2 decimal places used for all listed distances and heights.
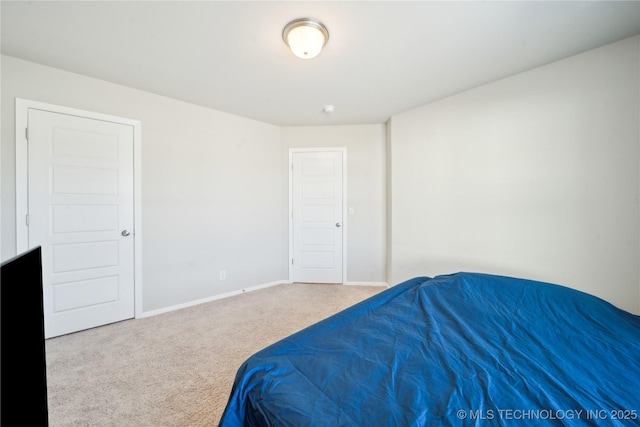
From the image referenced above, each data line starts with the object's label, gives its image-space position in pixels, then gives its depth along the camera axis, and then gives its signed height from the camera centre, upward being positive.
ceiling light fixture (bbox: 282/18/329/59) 1.63 +1.21
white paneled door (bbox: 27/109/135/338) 2.19 -0.02
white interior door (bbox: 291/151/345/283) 3.76 -0.04
